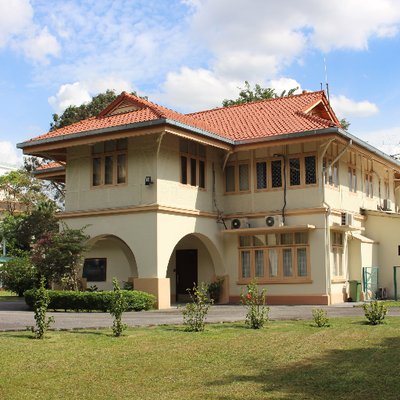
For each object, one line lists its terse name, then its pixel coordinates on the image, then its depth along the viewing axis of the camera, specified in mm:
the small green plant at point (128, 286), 21688
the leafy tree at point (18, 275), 22906
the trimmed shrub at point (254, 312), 13836
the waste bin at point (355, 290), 24359
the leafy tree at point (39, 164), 49844
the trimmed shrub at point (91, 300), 19219
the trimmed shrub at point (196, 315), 13375
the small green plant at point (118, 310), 12477
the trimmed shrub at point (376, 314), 14469
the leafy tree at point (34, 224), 40781
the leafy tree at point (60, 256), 21328
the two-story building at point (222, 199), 21750
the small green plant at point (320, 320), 14261
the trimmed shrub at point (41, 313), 12117
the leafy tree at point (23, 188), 49719
